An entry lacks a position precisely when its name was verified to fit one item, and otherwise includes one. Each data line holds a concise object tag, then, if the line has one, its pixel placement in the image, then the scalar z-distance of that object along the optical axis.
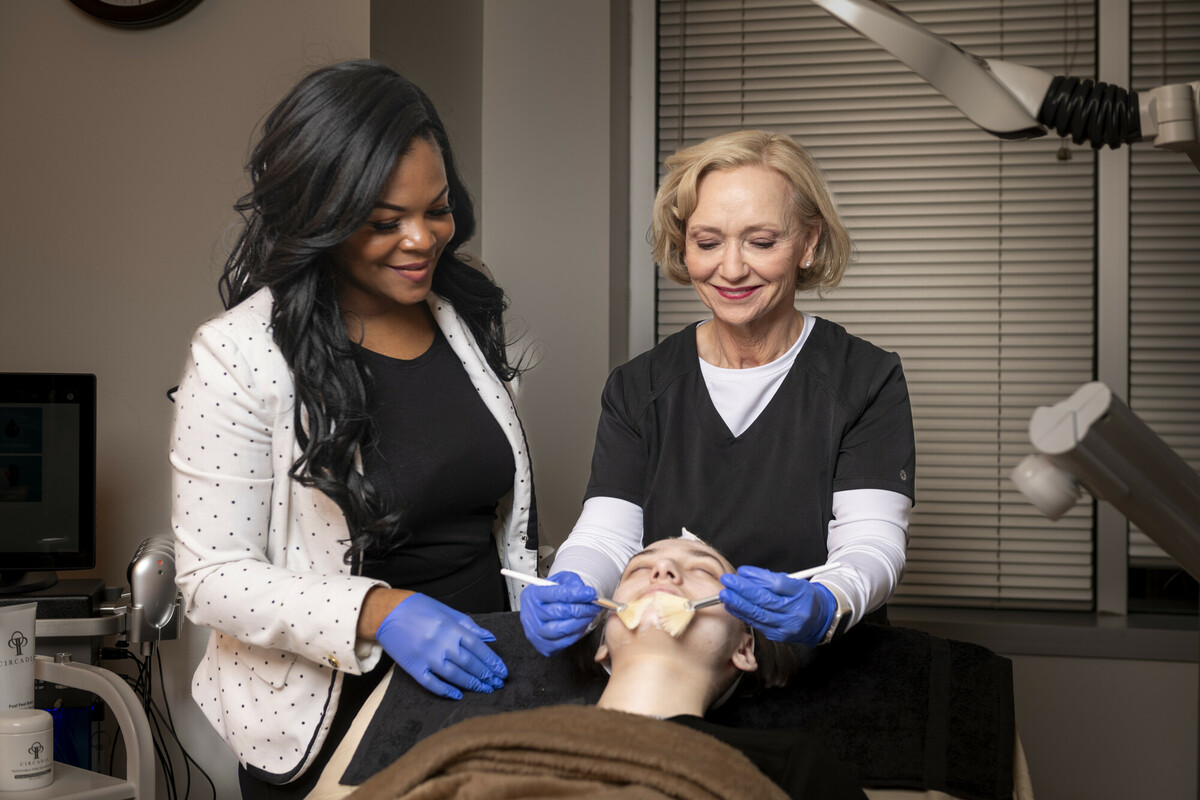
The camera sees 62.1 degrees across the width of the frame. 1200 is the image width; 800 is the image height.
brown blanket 0.93
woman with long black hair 1.23
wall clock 2.04
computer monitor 1.81
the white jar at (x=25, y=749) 1.43
